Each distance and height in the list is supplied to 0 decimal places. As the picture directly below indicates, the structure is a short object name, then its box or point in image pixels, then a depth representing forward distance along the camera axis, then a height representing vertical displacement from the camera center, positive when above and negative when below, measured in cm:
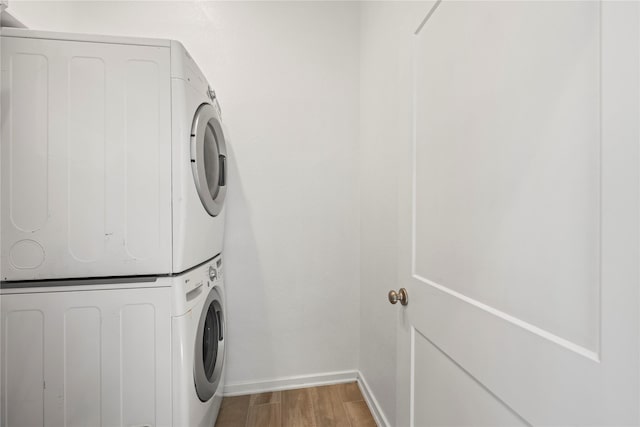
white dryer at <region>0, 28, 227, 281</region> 99 +20
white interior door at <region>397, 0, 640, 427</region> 39 +0
